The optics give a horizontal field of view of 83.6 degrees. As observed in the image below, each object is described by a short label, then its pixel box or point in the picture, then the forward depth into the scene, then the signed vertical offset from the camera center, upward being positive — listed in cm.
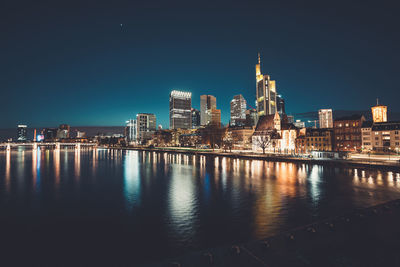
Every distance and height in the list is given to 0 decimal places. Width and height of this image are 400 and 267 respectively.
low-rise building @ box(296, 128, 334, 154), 9075 -90
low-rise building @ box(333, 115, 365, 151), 8381 +180
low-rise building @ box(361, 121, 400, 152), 7412 +28
